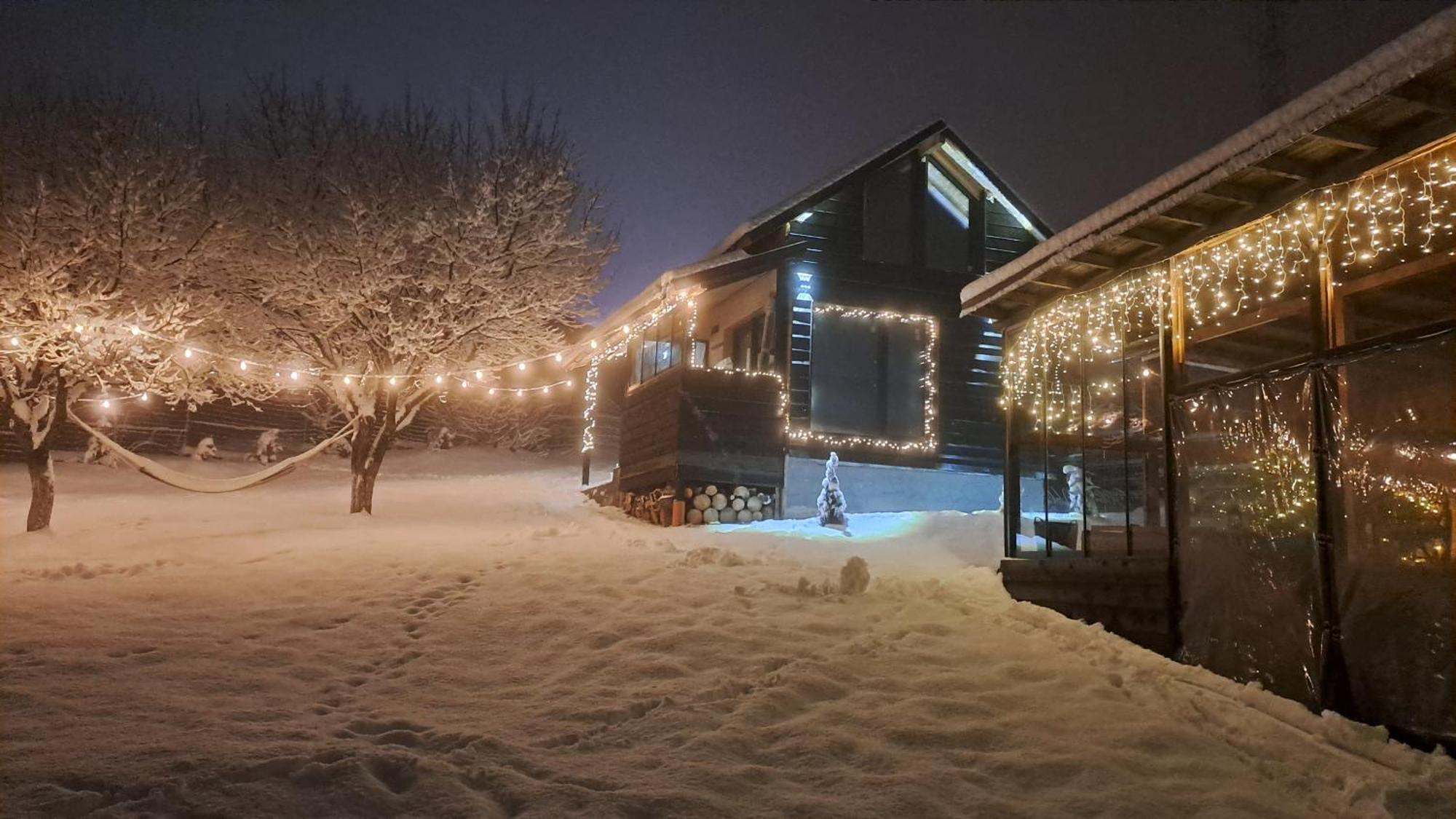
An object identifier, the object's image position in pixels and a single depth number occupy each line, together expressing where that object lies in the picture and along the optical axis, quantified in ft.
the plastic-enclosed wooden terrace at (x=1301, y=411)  15.98
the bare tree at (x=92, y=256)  43.24
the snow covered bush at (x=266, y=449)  83.97
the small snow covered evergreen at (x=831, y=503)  43.96
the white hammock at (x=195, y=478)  43.24
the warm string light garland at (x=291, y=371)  42.34
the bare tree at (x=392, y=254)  49.75
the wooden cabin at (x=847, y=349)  50.16
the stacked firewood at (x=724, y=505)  47.55
